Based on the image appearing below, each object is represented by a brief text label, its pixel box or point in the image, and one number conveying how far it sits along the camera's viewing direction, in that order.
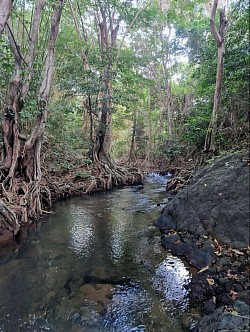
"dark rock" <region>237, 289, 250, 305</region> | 3.19
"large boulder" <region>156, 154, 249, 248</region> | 4.54
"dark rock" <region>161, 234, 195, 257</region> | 5.08
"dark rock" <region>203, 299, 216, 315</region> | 3.37
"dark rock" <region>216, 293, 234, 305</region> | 3.34
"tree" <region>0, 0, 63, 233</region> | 7.11
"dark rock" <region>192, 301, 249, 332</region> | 2.79
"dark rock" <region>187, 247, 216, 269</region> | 4.44
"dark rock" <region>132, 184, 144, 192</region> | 12.73
